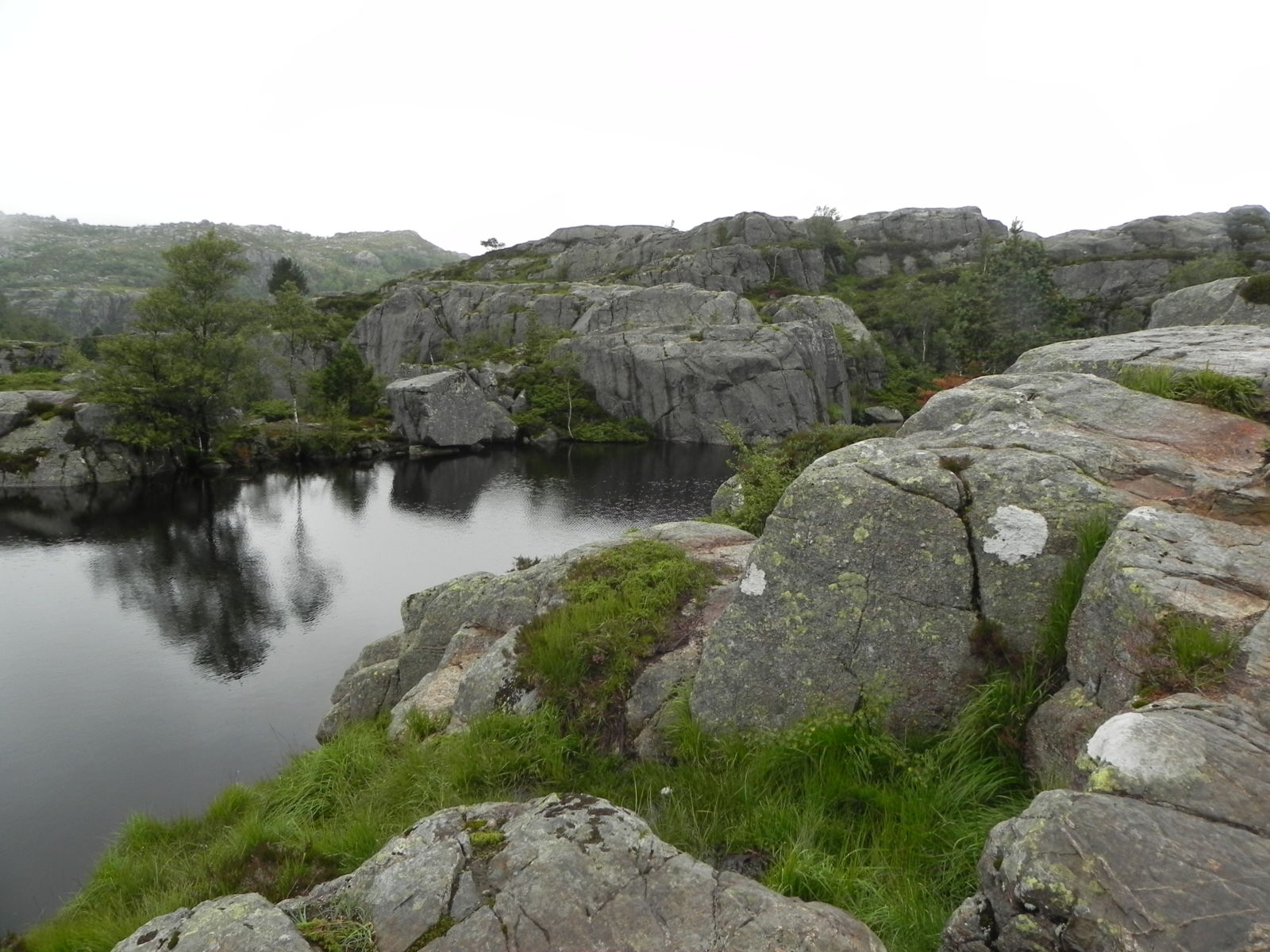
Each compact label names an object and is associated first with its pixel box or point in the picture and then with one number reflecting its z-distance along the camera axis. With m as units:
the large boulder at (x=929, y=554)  6.39
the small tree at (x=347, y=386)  75.62
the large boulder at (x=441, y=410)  72.19
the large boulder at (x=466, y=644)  9.39
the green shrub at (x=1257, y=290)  16.61
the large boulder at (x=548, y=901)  4.09
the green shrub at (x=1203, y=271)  87.19
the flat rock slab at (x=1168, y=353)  8.62
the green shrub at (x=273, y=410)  75.06
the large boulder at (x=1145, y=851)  3.11
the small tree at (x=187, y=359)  54.72
